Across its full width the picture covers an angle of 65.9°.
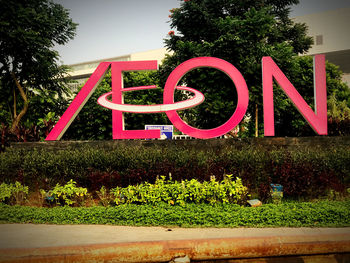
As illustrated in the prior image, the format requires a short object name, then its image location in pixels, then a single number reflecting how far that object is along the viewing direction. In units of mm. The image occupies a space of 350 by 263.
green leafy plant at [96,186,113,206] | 7047
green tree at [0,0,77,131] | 13594
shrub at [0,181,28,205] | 7270
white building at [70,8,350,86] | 30609
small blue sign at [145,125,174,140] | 14117
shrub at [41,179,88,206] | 6953
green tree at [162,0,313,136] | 12250
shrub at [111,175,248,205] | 6520
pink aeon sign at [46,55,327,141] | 8688
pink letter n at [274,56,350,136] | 16047
